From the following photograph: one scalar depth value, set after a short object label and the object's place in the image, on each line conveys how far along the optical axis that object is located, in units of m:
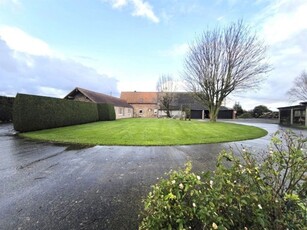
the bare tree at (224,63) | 15.41
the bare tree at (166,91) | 30.82
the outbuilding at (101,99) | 20.09
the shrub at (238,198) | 1.34
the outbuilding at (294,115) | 18.69
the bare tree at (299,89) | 26.15
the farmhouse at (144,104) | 35.17
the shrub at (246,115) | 35.10
